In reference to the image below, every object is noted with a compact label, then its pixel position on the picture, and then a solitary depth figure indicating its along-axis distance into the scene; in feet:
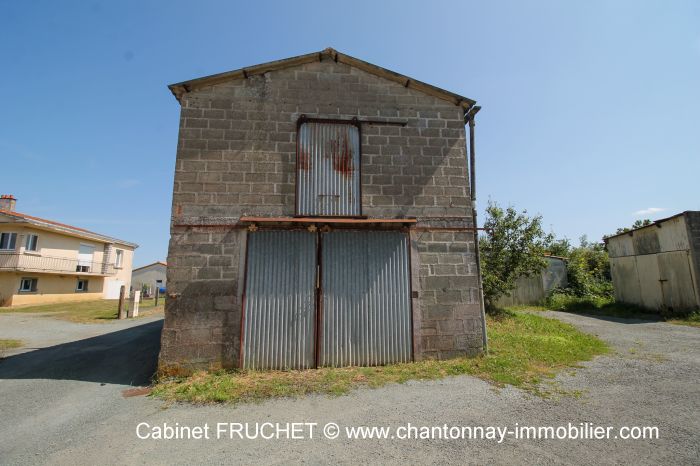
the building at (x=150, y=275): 145.84
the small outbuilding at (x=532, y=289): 61.87
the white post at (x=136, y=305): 55.42
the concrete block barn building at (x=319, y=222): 20.97
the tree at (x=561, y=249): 95.11
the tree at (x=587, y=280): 64.03
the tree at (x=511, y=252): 45.55
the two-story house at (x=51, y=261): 70.49
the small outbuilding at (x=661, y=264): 40.93
